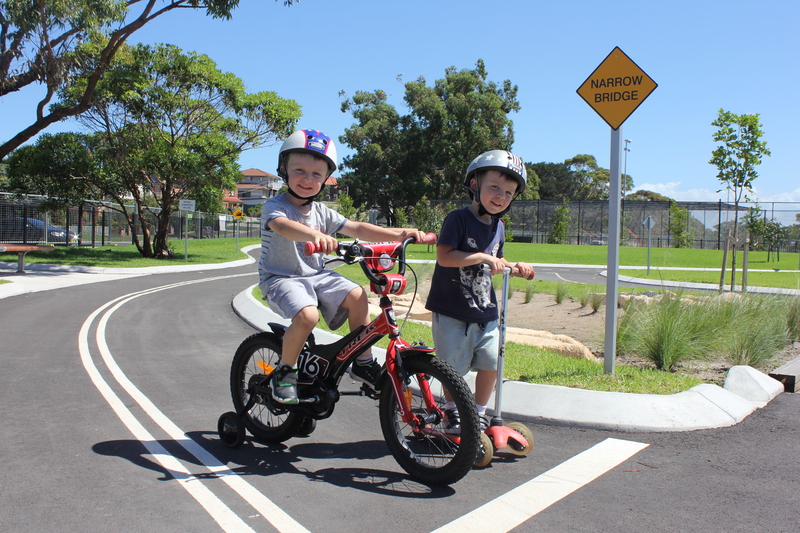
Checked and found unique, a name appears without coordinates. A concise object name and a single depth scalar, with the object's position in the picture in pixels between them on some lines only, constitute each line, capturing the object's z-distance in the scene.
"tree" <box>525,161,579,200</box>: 95.12
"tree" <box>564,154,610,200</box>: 92.56
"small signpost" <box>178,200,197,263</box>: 24.64
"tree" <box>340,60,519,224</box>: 54.22
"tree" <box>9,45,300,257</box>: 24.31
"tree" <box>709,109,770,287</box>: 16.03
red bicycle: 3.45
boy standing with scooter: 4.00
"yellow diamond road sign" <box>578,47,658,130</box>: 5.82
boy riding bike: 3.86
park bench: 16.92
